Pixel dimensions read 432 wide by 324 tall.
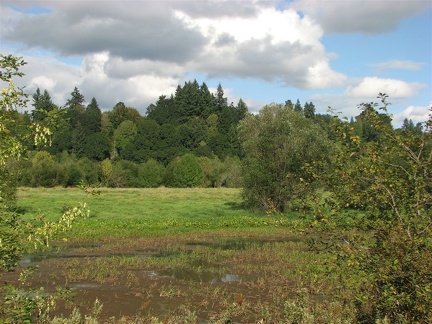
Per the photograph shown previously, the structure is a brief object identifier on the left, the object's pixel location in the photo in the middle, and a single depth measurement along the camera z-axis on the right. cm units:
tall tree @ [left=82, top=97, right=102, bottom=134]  12175
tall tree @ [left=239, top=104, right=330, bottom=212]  3822
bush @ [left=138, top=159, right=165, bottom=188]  8100
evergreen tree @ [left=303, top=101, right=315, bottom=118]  15165
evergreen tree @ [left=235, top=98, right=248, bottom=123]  14330
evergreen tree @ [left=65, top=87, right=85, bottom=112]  16032
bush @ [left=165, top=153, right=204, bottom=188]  8119
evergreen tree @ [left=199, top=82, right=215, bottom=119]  15600
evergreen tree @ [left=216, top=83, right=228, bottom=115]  16925
